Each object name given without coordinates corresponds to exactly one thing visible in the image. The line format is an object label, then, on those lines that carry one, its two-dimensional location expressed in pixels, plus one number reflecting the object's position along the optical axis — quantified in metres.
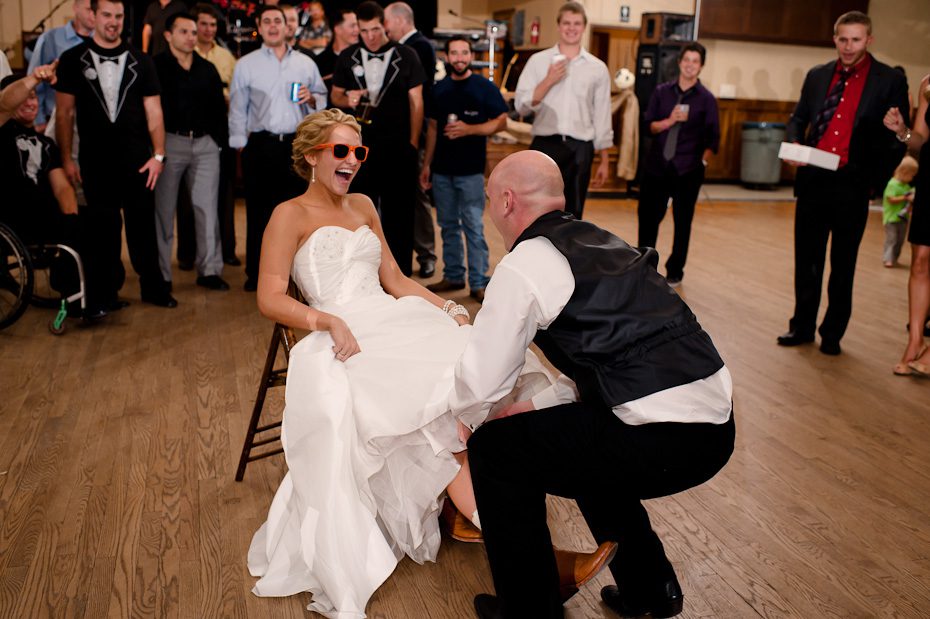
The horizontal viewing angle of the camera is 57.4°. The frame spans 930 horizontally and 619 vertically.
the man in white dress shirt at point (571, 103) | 5.15
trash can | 11.09
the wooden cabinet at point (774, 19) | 11.48
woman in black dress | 3.83
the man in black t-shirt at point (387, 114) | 4.99
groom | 1.68
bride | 2.15
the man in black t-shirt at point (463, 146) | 5.13
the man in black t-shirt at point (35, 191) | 4.28
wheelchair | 4.10
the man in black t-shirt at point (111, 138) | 4.43
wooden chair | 2.64
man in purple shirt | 5.56
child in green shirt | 6.14
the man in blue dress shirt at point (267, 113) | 4.93
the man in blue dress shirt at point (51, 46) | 5.16
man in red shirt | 4.02
